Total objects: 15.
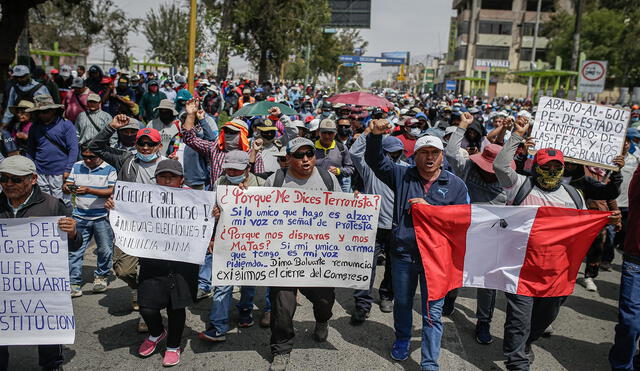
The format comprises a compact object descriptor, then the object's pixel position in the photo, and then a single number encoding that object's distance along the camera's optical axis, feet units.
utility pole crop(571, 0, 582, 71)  73.97
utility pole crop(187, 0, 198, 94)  32.17
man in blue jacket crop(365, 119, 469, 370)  13.15
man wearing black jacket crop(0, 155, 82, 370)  11.23
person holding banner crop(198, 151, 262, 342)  14.53
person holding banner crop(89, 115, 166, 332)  14.94
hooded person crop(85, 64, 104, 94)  34.35
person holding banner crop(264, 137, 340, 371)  13.38
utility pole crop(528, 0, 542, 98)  120.14
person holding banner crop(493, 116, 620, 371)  13.37
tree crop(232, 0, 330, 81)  84.33
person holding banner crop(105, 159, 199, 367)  13.28
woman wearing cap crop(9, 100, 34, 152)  21.63
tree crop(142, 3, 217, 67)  142.10
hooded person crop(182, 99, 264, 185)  18.29
